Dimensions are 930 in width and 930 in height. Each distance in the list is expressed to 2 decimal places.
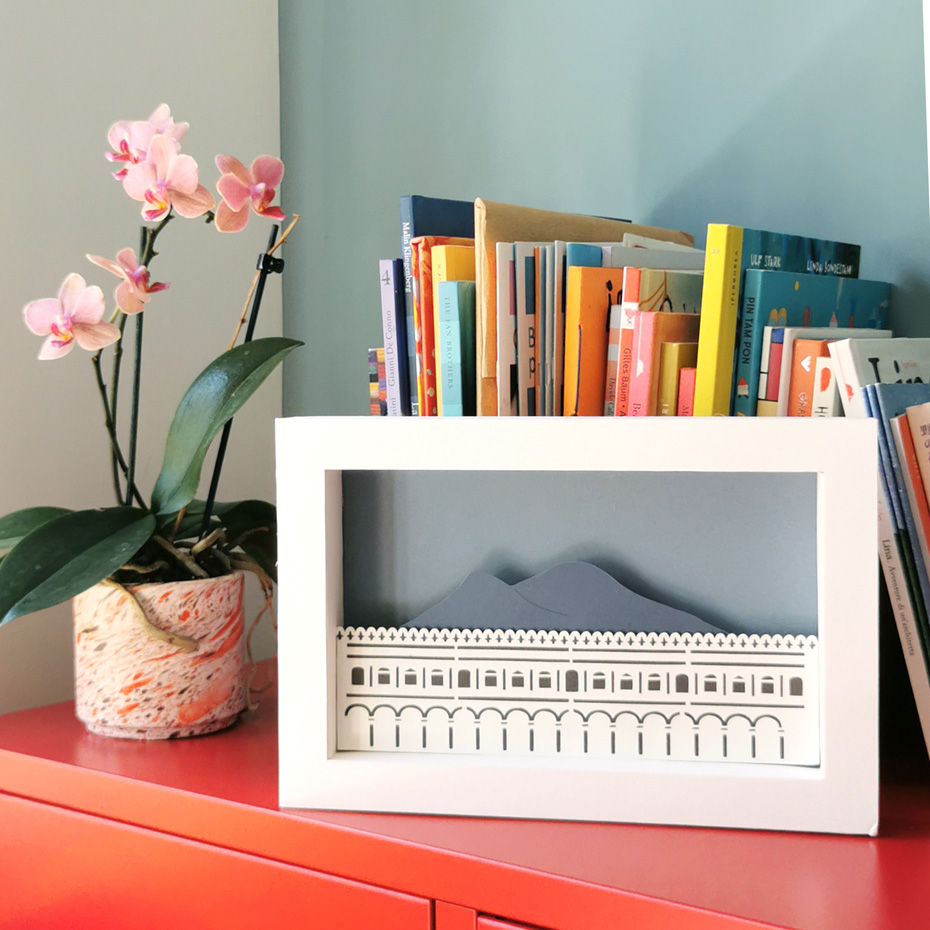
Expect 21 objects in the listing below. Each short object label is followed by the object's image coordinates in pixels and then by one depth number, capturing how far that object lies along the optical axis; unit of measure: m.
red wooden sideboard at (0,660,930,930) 0.56
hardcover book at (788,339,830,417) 0.75
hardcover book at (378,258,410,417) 0.86
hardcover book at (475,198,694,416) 0.77
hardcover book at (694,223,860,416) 0.75
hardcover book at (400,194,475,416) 0.84
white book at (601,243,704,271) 0.81
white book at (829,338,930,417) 0.71
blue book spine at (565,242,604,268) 0.79
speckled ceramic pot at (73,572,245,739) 0.86
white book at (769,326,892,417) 0.76
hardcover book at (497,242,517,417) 0.77
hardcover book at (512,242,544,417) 0.78
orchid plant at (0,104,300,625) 0.80
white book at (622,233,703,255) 0.84
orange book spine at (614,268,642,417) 0.77
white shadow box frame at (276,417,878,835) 0.64
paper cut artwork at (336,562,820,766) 0.68
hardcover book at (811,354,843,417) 0.73
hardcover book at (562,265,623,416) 0.78
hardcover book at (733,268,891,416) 0.77
